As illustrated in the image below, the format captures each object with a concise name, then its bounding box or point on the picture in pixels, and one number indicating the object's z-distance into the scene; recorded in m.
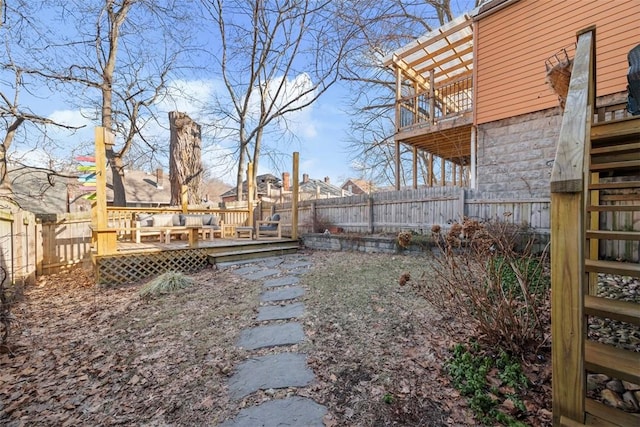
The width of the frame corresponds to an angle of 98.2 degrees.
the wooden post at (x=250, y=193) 9.49
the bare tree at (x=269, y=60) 12.73
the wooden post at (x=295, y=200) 7.95
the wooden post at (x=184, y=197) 8.15
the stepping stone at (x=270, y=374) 1.98
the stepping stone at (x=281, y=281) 4.49
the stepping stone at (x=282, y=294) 3.84
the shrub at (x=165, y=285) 4.28
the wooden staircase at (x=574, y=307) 1.15
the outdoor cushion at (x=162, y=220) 6.98
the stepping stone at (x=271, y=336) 2.61
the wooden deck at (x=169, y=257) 5.09
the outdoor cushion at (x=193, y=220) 7.11
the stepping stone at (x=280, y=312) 3.19
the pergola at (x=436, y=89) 7.96
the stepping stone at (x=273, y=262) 6.09
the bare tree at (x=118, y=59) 8.24
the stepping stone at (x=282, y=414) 1.63
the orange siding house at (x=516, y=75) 5.64
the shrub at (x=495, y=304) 2.04
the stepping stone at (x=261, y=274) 5.09
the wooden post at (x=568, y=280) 1.14
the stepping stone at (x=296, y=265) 5.75
